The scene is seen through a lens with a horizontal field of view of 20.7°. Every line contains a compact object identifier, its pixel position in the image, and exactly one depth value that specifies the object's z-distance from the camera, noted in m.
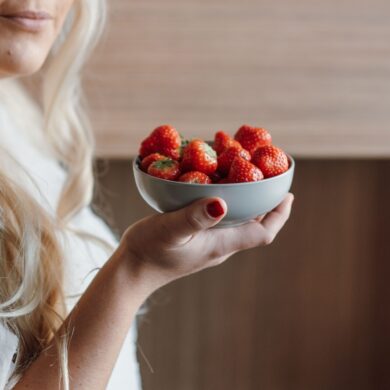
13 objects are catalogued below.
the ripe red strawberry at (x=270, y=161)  0.81
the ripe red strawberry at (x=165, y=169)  0.80
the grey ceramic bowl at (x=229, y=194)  0.78
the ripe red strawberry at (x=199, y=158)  0.80
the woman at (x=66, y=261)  0.83
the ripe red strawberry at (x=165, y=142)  0.84
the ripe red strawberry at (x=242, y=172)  0.79
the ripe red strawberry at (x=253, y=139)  0.86
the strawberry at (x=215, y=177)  0.82
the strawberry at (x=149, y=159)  0.82
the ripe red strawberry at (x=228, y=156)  0.81
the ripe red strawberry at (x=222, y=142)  0.85
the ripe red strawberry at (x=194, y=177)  0.79
